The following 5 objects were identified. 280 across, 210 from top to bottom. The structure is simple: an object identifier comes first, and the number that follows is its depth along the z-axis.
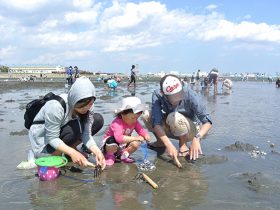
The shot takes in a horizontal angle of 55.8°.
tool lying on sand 2.47
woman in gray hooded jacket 2.68
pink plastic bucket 2.66
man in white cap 3.15
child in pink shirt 3.11
